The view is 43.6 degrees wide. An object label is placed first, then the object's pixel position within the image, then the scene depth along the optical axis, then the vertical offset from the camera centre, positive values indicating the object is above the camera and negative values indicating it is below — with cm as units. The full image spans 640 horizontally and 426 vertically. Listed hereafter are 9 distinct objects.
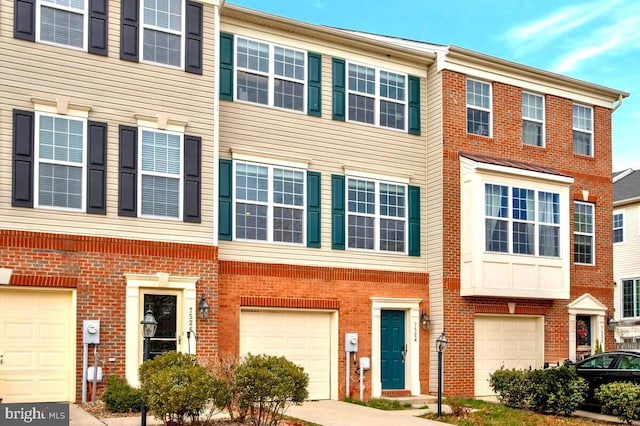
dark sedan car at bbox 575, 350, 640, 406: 1714 -206
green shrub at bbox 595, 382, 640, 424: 1558 -246
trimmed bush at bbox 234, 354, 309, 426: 1284 -182
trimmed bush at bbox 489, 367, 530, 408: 1797 -254
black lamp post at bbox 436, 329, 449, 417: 1633 -181
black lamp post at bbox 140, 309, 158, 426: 1269 -92
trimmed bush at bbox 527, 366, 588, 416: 1711 -250
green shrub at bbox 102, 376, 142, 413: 1440 -229
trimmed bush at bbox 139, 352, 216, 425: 1214 -181
